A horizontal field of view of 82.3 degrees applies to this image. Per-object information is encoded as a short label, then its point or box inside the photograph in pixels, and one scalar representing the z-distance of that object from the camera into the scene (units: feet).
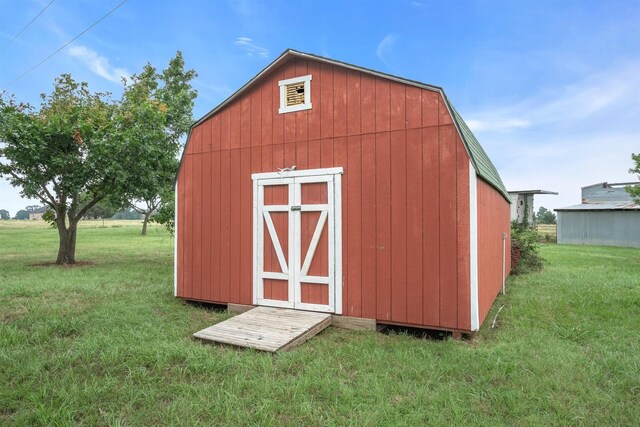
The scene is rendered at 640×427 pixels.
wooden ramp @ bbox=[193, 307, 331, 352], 13.80
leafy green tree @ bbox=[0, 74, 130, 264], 35.14
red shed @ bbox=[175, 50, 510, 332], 15.29
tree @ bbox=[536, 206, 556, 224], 183.26
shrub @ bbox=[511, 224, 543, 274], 36.41
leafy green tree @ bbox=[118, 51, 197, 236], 38.55
